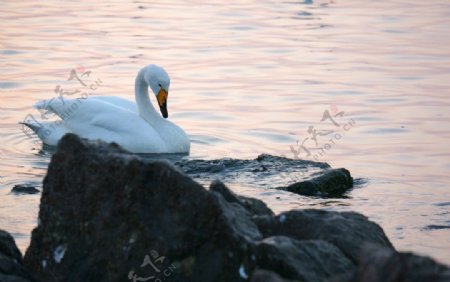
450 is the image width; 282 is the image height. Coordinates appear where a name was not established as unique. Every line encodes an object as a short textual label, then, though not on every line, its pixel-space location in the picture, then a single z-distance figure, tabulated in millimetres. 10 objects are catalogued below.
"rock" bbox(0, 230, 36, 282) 12531
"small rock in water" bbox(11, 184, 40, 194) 19097
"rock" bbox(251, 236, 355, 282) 11586
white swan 23391
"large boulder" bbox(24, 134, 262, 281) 12180
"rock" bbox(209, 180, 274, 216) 13664
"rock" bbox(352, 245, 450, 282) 9664
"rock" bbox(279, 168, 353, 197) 19344
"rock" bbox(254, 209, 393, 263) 12883
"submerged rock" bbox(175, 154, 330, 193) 20141
